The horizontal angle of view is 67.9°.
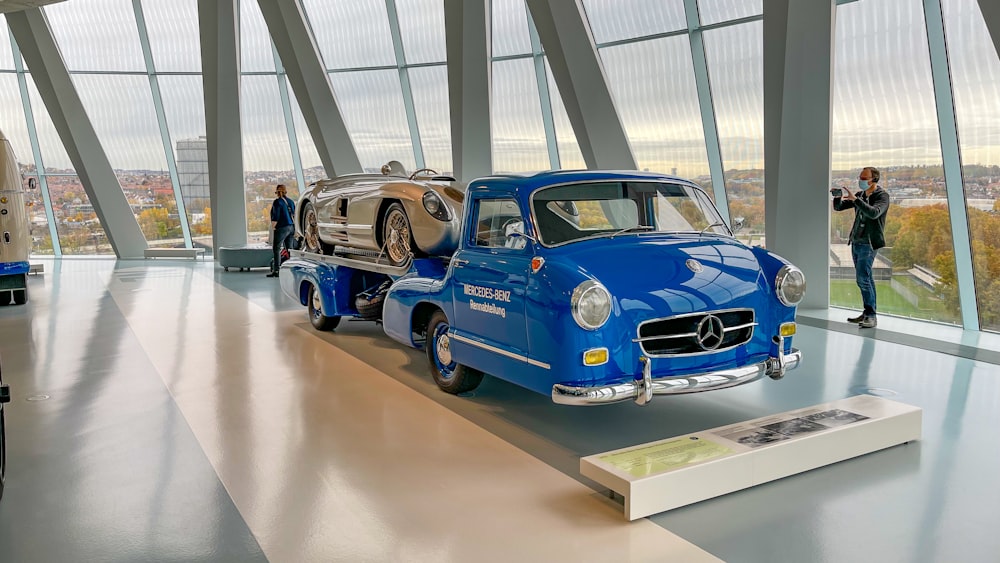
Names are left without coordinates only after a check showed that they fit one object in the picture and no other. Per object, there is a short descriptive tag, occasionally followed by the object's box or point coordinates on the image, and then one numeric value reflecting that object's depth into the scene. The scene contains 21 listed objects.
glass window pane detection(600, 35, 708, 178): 11.18
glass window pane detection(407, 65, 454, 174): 15.20
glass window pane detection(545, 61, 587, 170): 13.59
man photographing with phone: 7.84
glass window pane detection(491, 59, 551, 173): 13.92
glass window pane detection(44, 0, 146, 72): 16.58
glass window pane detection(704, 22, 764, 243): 10.32
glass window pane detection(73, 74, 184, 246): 17.14
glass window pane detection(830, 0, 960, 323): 8.55
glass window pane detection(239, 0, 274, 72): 16.83
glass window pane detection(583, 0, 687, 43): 11.08
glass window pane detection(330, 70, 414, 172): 15.77
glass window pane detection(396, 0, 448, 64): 14.69
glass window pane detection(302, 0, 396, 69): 15.33
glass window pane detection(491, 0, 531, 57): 13.68
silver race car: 6.66
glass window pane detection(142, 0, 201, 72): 16.78
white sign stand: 3.59
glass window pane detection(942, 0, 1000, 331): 7.87
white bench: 17.67
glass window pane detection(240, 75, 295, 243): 17.38
